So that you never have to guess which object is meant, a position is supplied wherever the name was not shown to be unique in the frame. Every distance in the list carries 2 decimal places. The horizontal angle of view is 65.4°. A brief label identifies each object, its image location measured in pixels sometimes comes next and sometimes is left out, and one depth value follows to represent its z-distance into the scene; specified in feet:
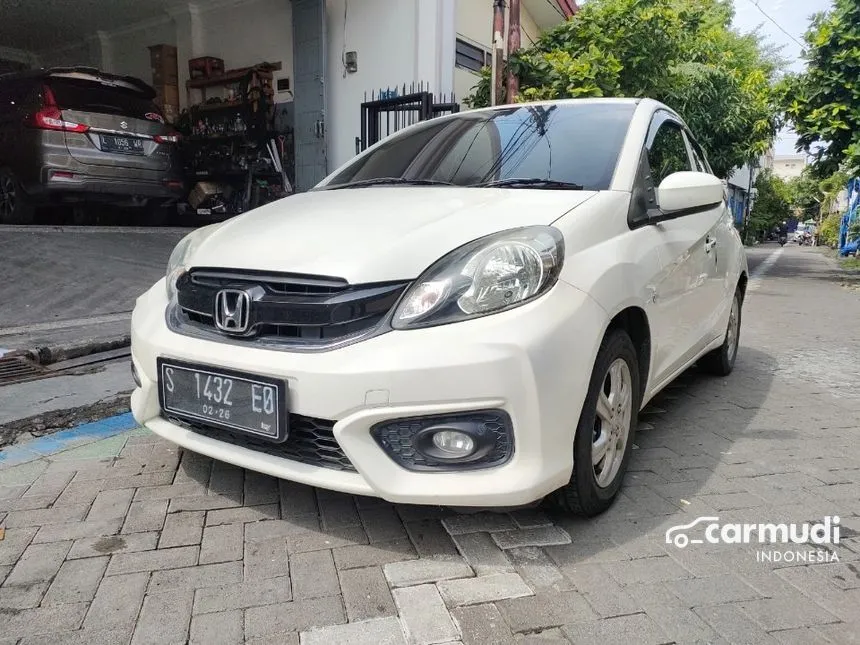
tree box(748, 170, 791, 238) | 108.21
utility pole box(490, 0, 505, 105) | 24.40
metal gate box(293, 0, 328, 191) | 29.53
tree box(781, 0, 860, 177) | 34.12
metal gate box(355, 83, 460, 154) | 24.56
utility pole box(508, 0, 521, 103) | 25.76
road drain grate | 12.47
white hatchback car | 6.19
